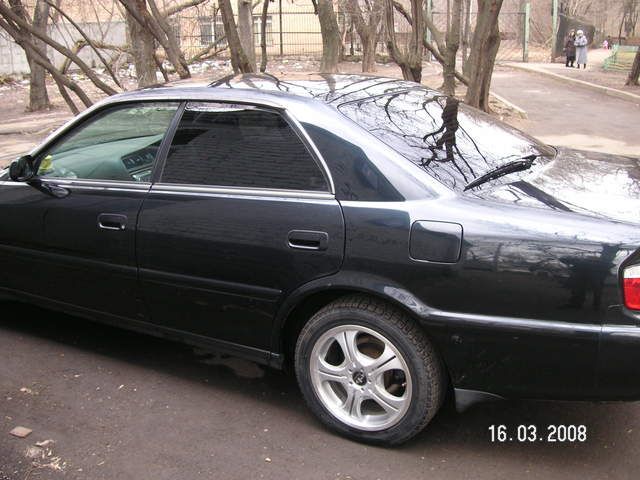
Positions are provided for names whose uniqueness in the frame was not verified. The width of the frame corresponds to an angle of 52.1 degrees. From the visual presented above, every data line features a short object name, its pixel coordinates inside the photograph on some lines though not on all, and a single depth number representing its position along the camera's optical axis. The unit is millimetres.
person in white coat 28703
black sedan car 2578
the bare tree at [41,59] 8008
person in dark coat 29484
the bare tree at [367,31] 19905
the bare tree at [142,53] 9977
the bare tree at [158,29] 8227
